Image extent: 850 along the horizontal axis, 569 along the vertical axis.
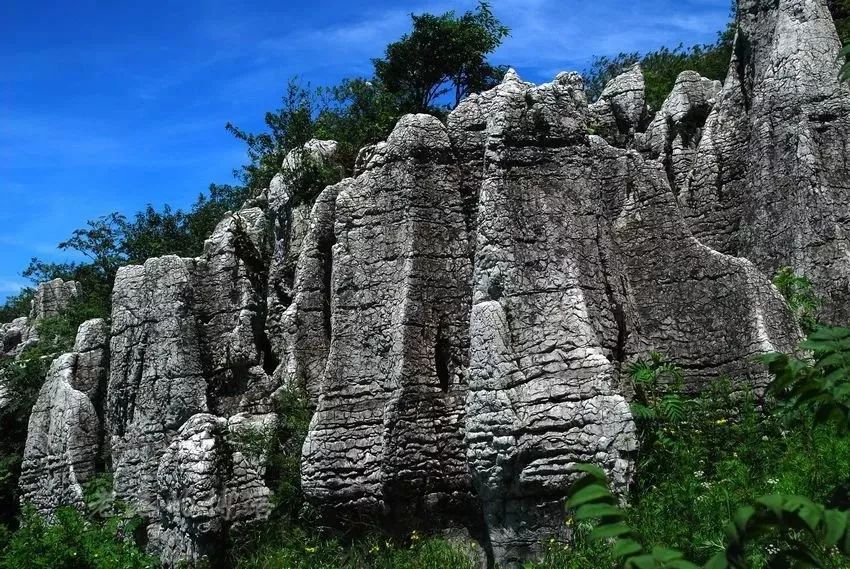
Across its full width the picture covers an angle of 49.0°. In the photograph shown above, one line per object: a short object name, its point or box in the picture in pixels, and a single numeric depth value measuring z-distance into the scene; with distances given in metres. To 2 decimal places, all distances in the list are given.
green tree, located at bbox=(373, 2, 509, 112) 18.14
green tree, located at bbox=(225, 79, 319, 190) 16.66
